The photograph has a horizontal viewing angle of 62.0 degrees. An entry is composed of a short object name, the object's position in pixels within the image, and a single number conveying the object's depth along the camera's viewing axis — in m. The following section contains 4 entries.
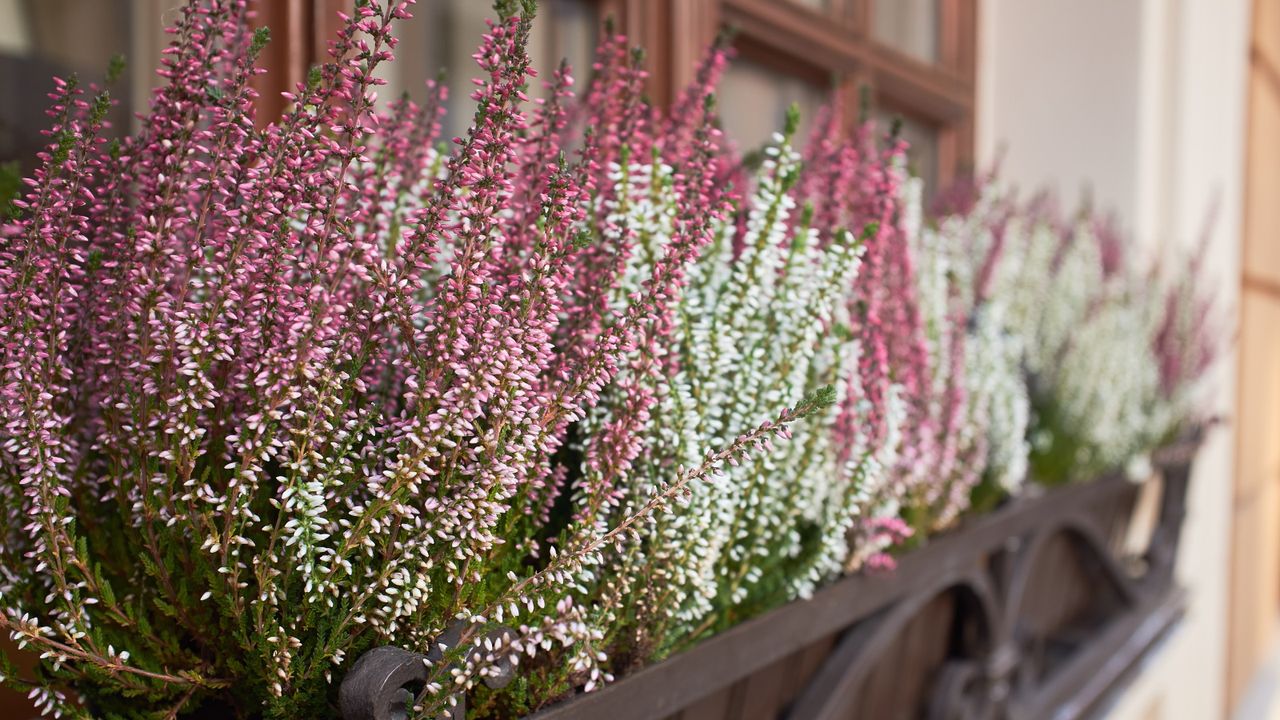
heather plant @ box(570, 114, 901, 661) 0.70
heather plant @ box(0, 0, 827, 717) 0.53
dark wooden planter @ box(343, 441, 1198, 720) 0.79
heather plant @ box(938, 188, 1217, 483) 1.61
